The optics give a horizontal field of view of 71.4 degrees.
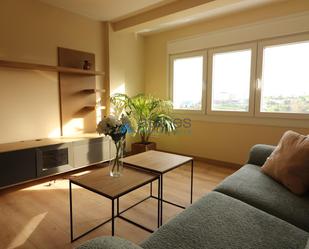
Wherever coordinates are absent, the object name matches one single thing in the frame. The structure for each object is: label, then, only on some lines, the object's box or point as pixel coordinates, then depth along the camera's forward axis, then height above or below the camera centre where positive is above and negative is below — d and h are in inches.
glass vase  71.1 -19.4
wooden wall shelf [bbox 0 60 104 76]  104.4 +20.2
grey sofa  41.4 -26.0
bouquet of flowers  67.6 -7.9
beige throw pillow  62.4 -17.8
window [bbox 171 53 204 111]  155.9 +18.8
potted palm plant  147.9 -8.1
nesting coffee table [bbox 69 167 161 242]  59.4 -23.1
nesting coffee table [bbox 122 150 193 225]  75.4 -21.6
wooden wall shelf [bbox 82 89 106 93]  142.4 +9.8
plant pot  147.4 -28.8
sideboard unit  96.7 -26.6
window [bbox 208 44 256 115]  133.6 +18.1
